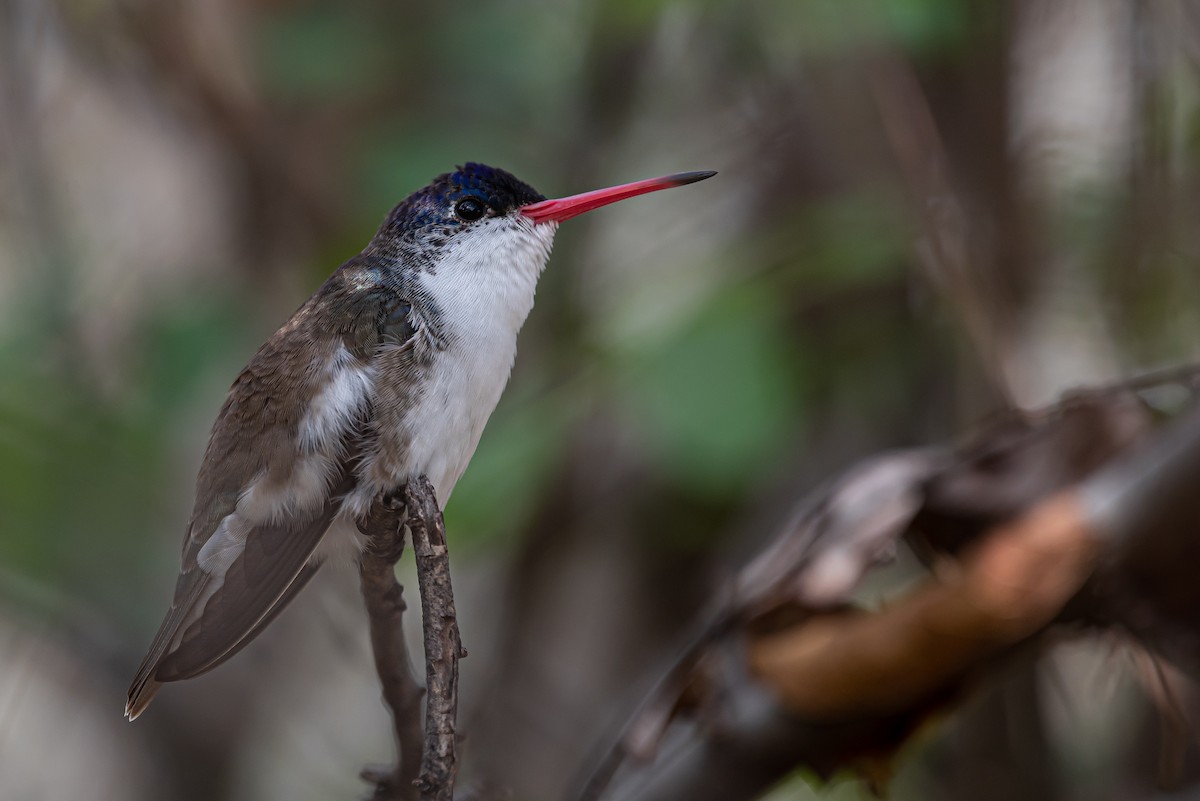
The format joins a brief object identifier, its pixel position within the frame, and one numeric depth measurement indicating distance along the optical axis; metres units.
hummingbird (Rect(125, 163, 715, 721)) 4.60
